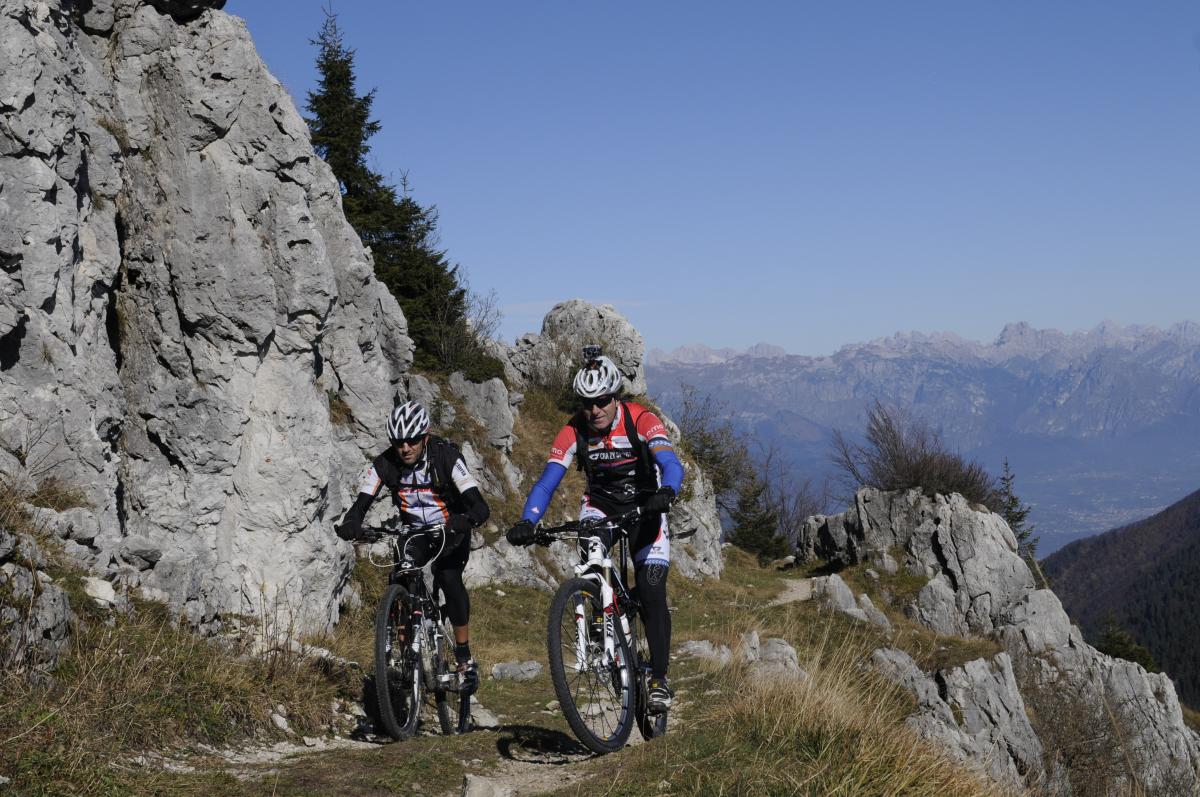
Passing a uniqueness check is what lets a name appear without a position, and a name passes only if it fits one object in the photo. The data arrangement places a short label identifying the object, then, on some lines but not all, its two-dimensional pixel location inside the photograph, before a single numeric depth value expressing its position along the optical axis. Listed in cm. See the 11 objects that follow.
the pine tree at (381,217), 2962
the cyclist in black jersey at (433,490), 747
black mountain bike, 714
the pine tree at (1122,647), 5347
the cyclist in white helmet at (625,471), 673
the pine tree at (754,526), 5541
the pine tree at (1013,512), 5641
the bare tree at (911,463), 4078
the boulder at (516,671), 1190
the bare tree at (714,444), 5269
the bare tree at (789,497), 7132
